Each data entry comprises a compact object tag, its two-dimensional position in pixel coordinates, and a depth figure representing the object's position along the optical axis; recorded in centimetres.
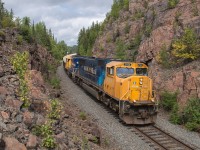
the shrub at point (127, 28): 4238
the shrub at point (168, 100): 2006
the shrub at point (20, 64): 1282
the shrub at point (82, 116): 1750
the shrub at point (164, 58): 2479
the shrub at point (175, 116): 1784
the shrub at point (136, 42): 3543
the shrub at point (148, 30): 3139
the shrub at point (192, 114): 1648
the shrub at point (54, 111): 1175
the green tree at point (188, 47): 2217
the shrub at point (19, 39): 2366
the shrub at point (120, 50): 3594
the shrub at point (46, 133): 927
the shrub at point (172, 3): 3046
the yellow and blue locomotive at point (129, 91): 1741
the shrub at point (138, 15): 4178
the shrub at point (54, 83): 2714
